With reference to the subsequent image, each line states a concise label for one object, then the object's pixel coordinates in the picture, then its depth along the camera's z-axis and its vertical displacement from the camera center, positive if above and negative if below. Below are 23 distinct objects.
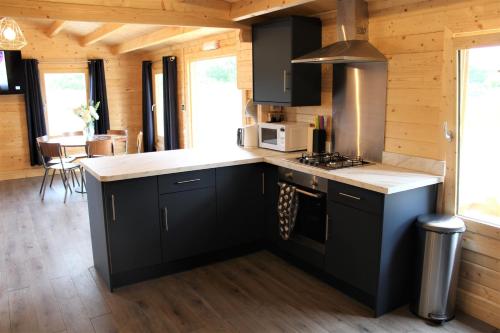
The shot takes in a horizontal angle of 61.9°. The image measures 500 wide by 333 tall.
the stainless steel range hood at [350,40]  2.81 +0.38
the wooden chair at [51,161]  5.63 -0.88
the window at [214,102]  5.43 -0.11
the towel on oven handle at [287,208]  3.20 -0.88
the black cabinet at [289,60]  3.47 +0.29
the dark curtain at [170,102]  6.53 -0.12
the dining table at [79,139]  5.62 -0.63
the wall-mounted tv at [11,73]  6.52 +0.36
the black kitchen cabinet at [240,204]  3.36 -0.90
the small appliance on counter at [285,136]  3.66 -0.37
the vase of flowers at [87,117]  5.82 -0.30
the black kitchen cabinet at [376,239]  2.58 -0.94
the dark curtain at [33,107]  6.79 -0.19
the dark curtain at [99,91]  7.36 +0.07
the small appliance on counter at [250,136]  3.96 -0.40
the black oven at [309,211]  3.03 -0.87
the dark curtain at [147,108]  7.58 -0.24
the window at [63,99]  7.25 -0.06
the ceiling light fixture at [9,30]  4.07 +0.65
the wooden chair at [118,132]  6.44 -0.59
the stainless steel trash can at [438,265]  2.54 -1.06
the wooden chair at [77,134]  6.14 -0.58
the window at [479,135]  2.46 -0.26
